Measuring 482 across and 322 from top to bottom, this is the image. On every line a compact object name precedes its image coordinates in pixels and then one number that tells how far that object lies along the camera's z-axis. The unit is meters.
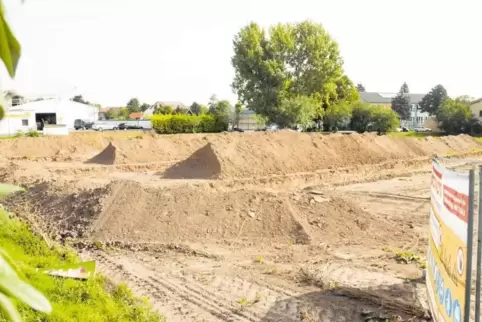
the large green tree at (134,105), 104.45
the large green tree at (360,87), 118.77
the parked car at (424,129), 64.44
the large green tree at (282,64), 47.03
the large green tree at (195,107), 90.94
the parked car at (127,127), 55.77
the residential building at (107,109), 96.06
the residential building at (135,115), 90.44
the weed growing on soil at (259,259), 11.68
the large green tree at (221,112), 49.12
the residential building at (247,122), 61.80
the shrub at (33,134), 36.75
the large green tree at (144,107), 106.22
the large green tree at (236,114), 56.95
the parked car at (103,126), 54.29
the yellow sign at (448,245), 4.73
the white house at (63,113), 51.86
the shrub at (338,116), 51.22
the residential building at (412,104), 96.62
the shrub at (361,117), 51.06
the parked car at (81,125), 54.38
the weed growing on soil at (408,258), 11.33
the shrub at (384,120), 49.44
